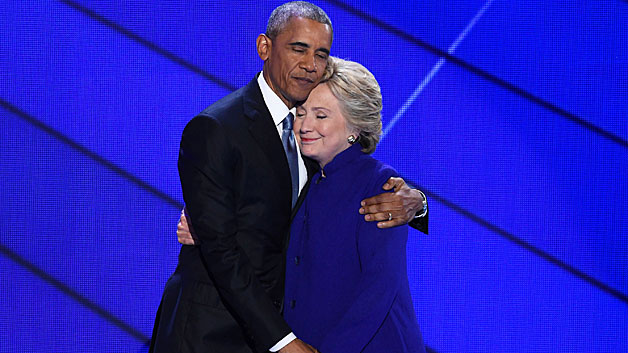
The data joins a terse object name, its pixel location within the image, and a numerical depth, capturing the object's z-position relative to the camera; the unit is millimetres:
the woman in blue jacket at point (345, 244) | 12981
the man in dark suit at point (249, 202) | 12967
